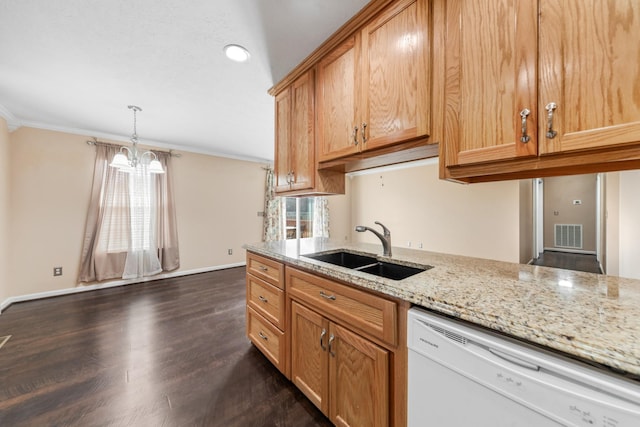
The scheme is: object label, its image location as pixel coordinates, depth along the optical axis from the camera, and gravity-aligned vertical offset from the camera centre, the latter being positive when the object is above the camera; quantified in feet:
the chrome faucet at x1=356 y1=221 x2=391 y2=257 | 5.47 -0.65
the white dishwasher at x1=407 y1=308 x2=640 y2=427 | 1.73 -1.53
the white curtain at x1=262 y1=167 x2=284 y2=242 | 17.56 +0.06
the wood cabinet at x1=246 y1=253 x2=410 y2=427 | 3.25 -2.28
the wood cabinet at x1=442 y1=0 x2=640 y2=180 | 2.42 +1.51
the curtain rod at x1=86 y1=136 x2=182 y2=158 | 11.62 +3.69
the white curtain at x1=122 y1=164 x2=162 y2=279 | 12.63 -0.69
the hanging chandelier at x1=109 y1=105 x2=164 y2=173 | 8.86 +2.11
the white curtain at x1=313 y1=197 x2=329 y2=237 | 20.53 -0.32
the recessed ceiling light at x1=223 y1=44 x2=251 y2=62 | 5.82 +4.16
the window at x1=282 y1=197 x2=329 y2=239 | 20.49 -0.32
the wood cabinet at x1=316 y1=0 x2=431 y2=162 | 3.93 +2.50
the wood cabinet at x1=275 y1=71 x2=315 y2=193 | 6.06 +2.14
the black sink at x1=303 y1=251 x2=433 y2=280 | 4.88 -1.20
